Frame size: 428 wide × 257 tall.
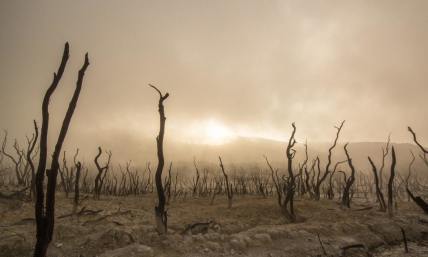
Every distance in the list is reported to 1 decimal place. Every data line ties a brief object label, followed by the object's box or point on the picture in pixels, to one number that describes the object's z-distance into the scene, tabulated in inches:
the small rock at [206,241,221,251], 343.0
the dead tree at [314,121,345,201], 679.0
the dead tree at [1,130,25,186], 728.3
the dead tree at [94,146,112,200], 629.3
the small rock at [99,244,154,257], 303.0
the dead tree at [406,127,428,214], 116.3
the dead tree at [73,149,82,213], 461.1
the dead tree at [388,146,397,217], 523.5
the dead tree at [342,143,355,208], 610.0
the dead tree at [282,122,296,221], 486.9
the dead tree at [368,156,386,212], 583.8
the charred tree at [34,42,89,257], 166.4
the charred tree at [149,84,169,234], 360.5
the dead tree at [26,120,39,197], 544.8
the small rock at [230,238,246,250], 349.2
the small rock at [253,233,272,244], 363.6
